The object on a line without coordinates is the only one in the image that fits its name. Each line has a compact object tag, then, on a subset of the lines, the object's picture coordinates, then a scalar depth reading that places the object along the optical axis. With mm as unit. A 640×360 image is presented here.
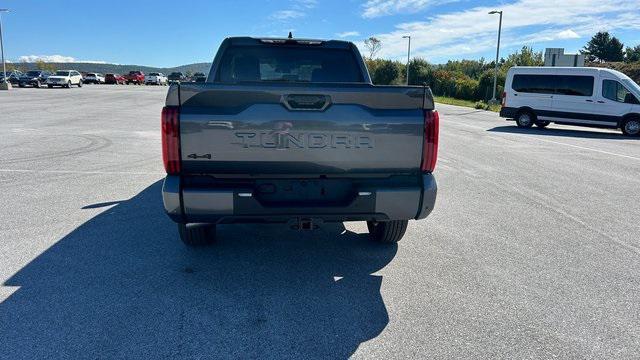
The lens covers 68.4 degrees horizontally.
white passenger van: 17781
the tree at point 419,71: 61500
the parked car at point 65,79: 46219
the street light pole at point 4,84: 41594
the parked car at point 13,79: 49672
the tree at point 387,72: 66812
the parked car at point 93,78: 67375
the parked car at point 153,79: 74375
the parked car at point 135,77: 75656
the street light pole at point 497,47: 36528
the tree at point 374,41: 74750
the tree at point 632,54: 77500
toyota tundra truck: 3434
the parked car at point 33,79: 48250
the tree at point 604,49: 80438
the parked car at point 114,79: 70312
